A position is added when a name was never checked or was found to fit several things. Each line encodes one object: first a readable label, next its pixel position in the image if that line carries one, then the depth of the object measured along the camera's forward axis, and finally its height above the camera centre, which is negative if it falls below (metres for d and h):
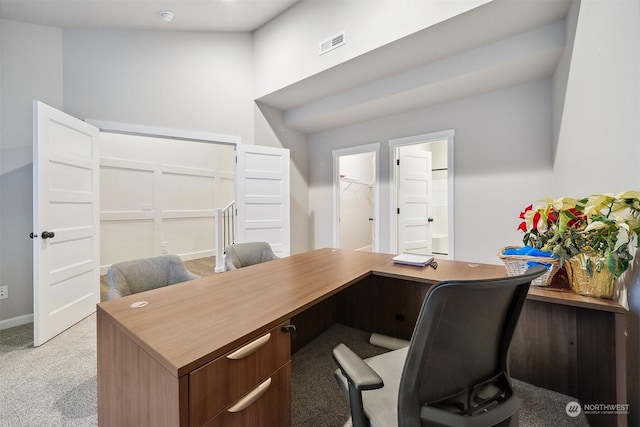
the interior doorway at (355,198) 4.53 +0.28
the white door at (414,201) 4.17 +0.17
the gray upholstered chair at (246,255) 2.36 -0.40
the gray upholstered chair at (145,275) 1.69 -0.43
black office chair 0.72 -0.48
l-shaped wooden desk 0.83 -0.50
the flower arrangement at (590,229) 1.15 -0.08
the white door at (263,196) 3.83 +0.23
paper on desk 1.92 -0.35
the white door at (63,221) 2.28 -0.08
